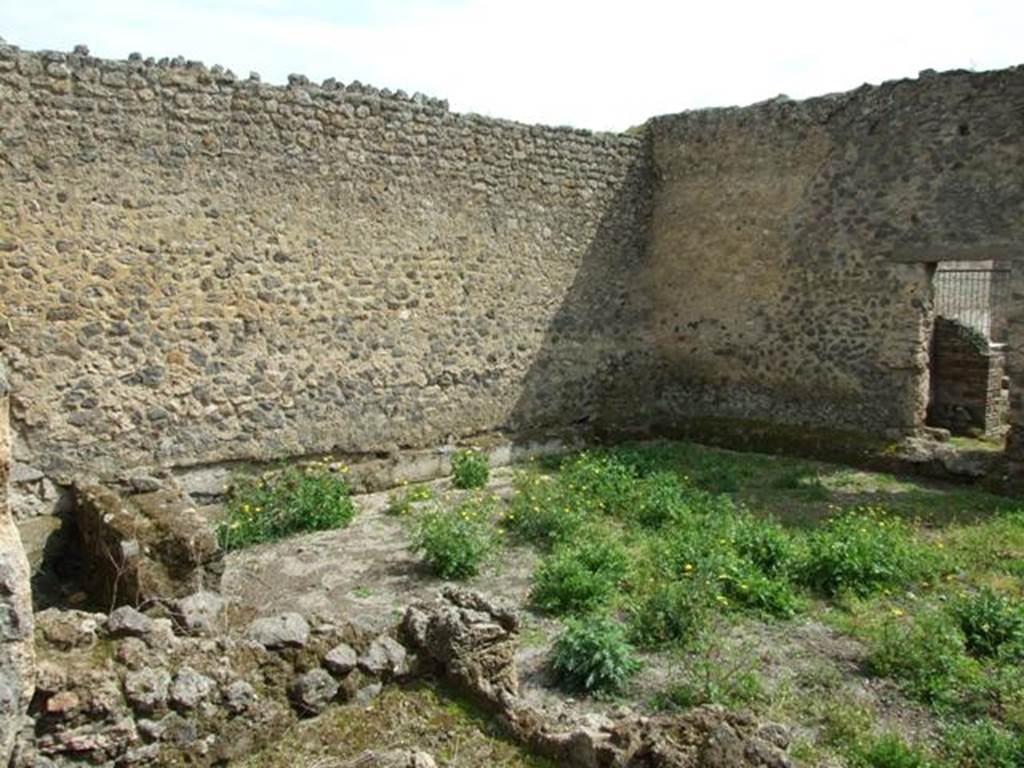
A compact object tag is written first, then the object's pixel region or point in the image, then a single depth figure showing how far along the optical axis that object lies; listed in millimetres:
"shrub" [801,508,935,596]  6832
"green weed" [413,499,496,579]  7234
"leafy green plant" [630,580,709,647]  5954
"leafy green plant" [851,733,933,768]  4457
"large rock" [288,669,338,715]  4527
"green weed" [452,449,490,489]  10031
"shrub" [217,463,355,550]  8273
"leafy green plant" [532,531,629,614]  6566
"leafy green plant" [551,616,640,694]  5371
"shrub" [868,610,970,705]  5285
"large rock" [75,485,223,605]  6340
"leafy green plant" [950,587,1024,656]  5738
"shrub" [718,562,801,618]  6449
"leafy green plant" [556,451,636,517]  8844
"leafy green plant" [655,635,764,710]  5145
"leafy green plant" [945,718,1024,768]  4469
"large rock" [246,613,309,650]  4621
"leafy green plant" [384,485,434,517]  9008
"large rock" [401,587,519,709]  4816
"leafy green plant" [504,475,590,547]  8073
